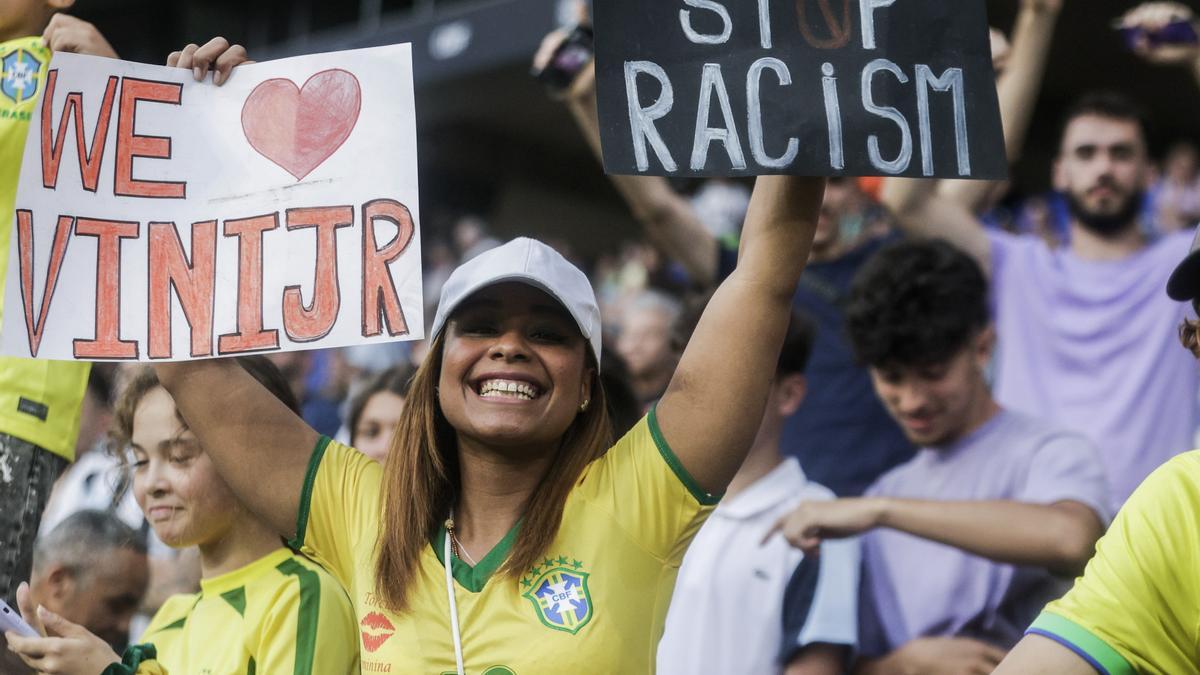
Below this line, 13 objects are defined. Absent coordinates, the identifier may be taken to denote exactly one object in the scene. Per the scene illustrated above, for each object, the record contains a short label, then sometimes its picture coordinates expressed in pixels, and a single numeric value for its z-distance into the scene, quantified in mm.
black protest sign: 2867
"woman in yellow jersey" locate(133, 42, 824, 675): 2777
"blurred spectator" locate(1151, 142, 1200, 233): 8242
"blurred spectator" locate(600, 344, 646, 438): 3514
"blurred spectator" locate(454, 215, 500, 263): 10395
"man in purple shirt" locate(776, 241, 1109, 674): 4023
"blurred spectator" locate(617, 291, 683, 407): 6484
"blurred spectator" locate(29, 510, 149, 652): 4414
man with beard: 5047
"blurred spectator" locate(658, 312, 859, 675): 4078
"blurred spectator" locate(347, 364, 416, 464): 4730
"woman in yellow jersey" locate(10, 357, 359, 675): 3178
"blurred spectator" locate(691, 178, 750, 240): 7961
